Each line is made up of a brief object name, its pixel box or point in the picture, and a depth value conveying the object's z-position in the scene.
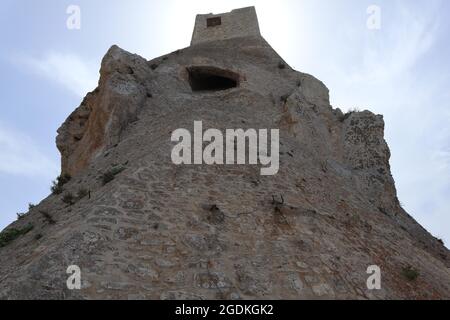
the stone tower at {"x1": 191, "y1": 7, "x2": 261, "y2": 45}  20.17
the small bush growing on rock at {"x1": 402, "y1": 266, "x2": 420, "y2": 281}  7.83
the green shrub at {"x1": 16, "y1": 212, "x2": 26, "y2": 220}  10.35
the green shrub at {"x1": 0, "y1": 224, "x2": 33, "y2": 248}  8.76
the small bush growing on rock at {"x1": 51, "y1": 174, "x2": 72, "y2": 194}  10.79
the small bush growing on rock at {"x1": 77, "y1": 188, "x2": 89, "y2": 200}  8.74
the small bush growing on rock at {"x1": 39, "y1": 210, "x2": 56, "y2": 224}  8.25
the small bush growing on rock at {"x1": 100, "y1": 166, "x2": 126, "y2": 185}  8.61
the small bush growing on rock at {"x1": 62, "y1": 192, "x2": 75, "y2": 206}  8.91
